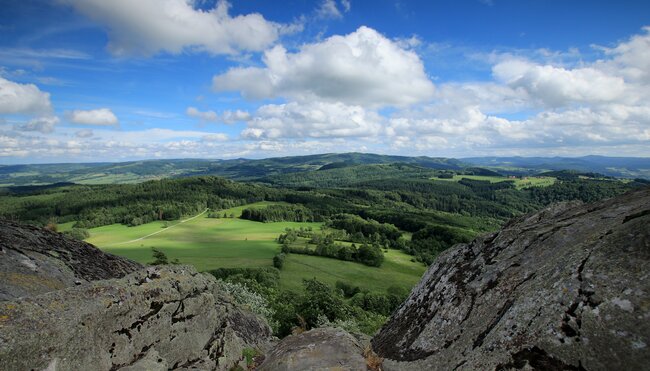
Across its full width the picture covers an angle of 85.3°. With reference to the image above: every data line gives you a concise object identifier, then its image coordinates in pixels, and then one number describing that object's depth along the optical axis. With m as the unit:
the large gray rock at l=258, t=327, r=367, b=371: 10.27
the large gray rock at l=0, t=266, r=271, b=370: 7.44
